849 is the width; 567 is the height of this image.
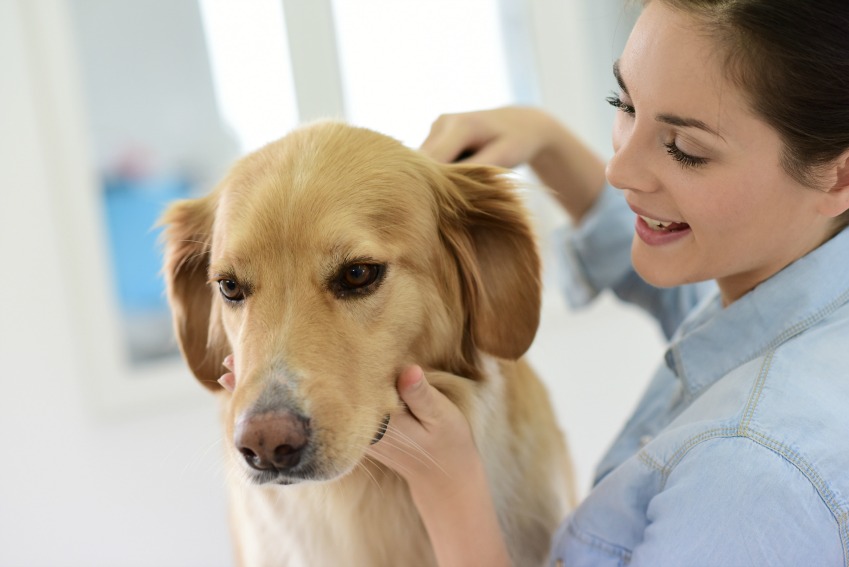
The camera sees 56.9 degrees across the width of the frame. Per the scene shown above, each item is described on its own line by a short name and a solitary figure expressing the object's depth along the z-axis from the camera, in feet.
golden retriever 3.62
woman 3.04
